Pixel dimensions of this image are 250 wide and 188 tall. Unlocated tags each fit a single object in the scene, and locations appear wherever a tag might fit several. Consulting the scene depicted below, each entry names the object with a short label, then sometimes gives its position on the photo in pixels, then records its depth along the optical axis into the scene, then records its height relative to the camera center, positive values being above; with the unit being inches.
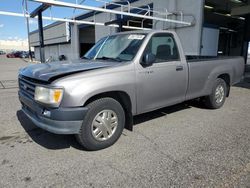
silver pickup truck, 124.8 -18.8
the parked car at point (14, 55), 2009.1 -2.0
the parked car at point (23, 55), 1916.1 -0.5
